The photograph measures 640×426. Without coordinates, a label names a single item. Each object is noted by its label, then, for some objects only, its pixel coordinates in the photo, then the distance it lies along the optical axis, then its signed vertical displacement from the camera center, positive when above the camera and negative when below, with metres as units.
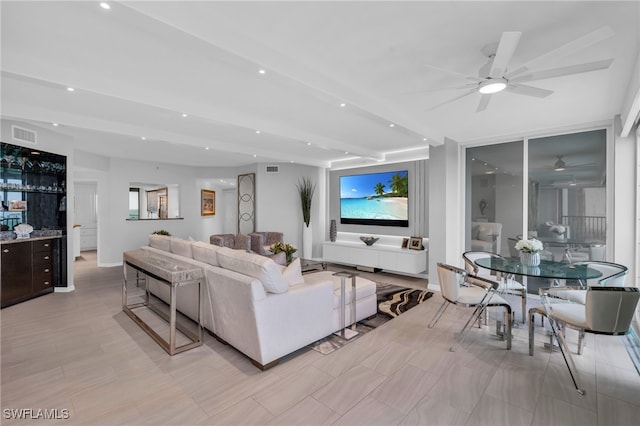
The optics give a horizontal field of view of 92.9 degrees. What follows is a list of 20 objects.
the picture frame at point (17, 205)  4.57 +0.10
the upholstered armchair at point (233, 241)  6.88 -0.68
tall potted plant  7.93 +0.04
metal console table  2.91 -0.68
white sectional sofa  2.62 -0.89
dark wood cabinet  4.19 -0.85
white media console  5.91 -0.91
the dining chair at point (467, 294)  3.10 -0.91
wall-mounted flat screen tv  6.48 +0.29
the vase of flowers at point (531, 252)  3.44 -0.47
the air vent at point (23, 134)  4.25 +1.12
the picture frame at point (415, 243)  6.03 -0.64
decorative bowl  6.86 -0.65
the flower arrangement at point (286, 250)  5.34 -0.68
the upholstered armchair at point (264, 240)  7.24 -0.71
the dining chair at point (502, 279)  3.74 -0.92
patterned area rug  3.13 -1.36
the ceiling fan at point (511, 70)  1.87 +1.06
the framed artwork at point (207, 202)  9.40 +0.31
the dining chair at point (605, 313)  2.33 -0.80
